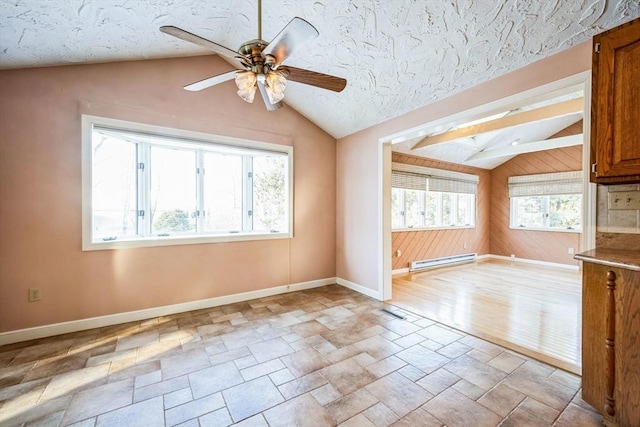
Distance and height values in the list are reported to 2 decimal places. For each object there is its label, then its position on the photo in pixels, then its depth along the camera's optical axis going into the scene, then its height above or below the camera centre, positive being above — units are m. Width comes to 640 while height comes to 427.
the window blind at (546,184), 5.54 +0.62
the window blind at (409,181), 5.20 +0.62
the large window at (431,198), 5.37 +0.30
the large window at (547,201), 5.66 +0.25
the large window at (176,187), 2.88 +0.30
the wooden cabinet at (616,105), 1.50 +0.63
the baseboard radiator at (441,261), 5.41 -1.10
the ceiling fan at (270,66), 1.42 +0.95
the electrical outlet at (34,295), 2.53 -0.81
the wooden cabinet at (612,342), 1.41 -0.74
